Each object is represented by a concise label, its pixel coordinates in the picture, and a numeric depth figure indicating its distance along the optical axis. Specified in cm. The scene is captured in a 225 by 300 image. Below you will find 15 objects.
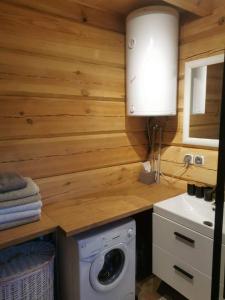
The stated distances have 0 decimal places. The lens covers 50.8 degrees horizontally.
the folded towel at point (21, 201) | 132
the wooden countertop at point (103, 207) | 149
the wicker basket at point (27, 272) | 136
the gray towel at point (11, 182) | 134
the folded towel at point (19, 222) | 134
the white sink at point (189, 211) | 148
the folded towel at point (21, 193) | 133
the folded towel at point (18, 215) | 133
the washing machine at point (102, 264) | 148
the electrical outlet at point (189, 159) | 202
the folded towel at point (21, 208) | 133
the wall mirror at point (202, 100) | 176
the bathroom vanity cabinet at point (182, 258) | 146
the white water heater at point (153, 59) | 174
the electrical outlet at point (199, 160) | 194
